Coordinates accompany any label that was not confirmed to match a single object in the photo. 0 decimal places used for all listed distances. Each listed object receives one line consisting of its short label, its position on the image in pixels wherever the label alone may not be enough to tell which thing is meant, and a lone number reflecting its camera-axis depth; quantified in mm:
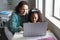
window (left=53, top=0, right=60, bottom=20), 2654
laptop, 1867
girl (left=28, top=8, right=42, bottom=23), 2289
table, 1910
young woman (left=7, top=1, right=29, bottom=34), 2365
